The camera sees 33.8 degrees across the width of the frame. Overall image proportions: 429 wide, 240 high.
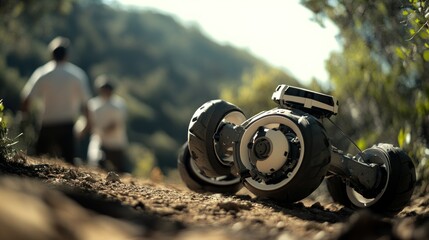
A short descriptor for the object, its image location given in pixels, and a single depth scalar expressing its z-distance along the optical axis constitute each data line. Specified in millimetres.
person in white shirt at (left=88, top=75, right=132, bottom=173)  12508
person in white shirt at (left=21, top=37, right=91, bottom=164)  10508
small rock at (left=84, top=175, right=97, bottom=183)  5915
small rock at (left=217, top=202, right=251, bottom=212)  5020
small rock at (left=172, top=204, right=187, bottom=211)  4863
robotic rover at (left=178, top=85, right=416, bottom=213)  5371
